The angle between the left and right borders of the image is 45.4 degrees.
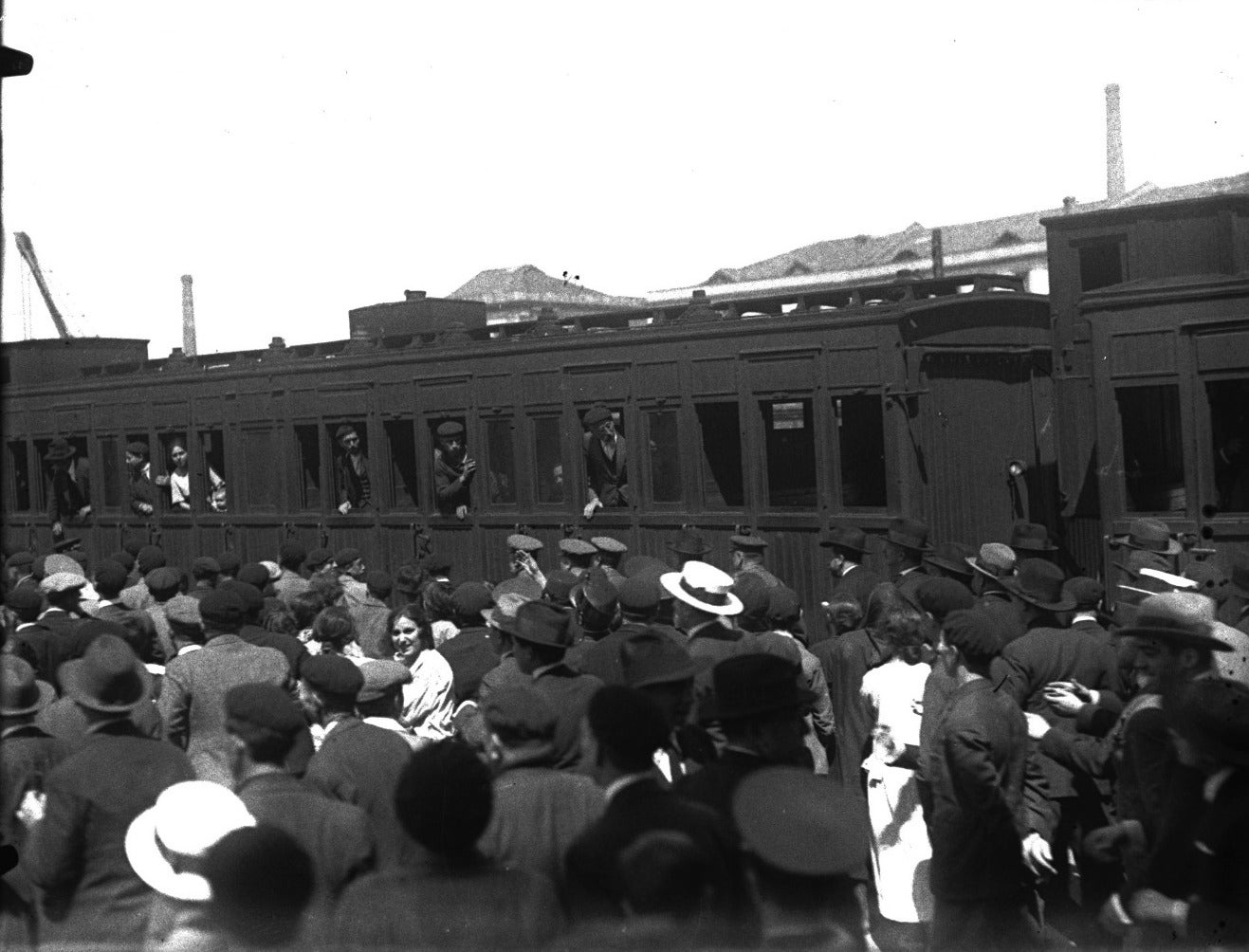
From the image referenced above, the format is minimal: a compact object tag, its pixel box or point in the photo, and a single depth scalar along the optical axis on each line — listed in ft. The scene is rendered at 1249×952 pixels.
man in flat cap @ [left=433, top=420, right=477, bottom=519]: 45.68
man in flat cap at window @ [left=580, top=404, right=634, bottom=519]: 42.16
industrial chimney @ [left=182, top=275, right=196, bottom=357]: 92.20
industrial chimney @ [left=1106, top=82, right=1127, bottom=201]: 88.53
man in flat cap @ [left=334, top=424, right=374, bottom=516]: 48.83
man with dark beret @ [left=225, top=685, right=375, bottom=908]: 11.94
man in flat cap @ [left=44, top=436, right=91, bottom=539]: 58.03
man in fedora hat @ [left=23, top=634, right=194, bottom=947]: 12.94
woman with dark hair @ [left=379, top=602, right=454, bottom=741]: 20.18
